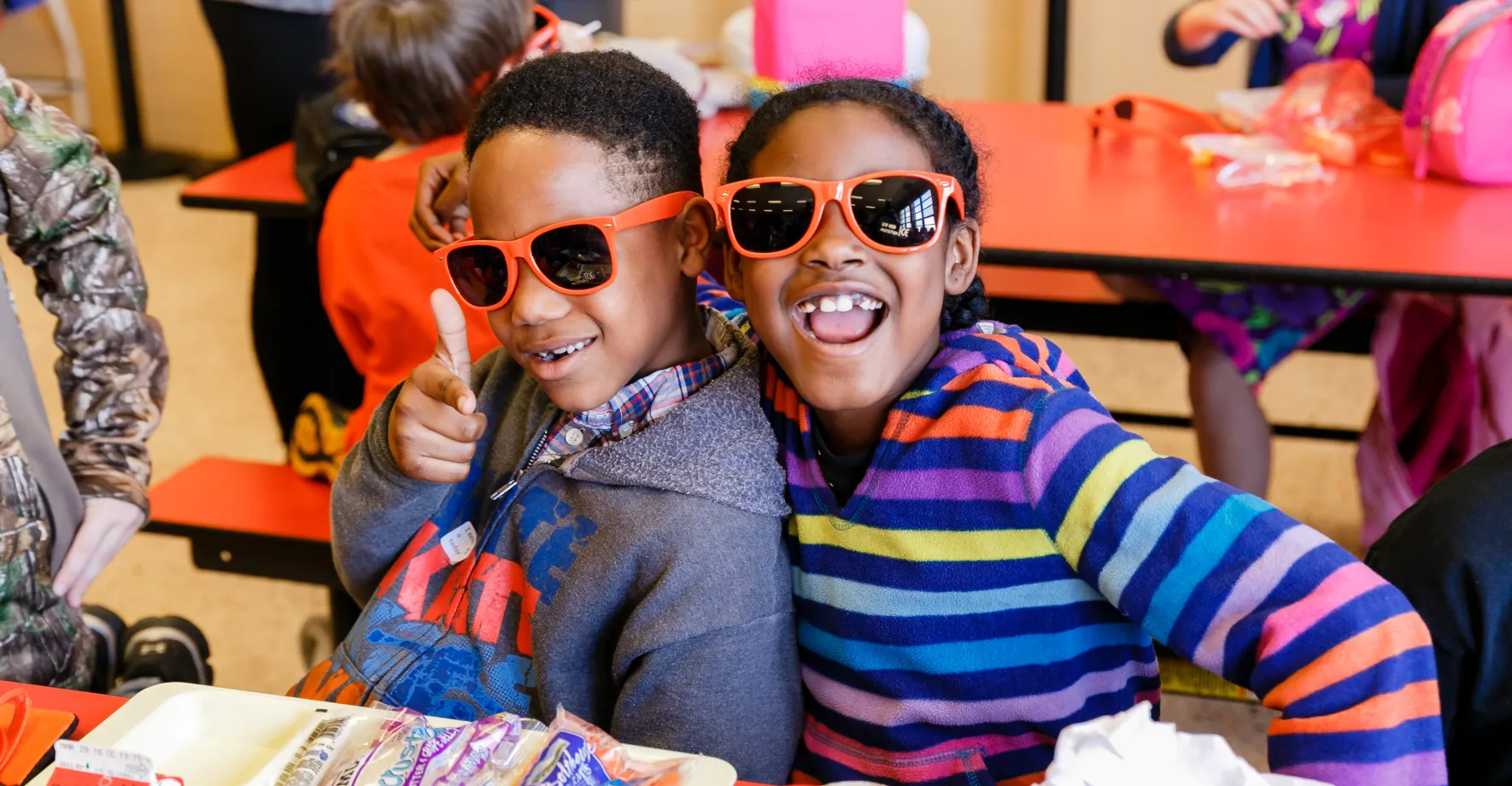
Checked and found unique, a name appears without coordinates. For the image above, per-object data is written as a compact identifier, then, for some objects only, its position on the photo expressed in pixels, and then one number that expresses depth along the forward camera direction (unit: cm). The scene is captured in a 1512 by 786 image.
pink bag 202
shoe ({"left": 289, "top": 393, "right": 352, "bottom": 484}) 210
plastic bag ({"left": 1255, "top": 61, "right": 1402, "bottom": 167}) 228
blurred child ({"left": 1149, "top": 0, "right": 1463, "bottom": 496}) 242
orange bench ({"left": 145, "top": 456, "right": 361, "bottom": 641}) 201
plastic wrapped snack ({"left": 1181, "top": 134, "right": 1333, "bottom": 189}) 217
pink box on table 230
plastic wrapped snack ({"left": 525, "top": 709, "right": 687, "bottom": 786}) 80
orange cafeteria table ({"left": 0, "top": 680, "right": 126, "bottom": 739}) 97
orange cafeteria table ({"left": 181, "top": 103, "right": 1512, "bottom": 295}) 180
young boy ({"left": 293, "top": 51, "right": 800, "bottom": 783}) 111
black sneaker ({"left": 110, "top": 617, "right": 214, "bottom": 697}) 163
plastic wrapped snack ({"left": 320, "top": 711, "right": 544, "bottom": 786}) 82
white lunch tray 92
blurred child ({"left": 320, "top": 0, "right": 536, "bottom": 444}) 199
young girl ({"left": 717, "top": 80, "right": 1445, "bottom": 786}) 97
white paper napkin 74
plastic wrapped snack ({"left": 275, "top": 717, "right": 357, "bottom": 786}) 86
